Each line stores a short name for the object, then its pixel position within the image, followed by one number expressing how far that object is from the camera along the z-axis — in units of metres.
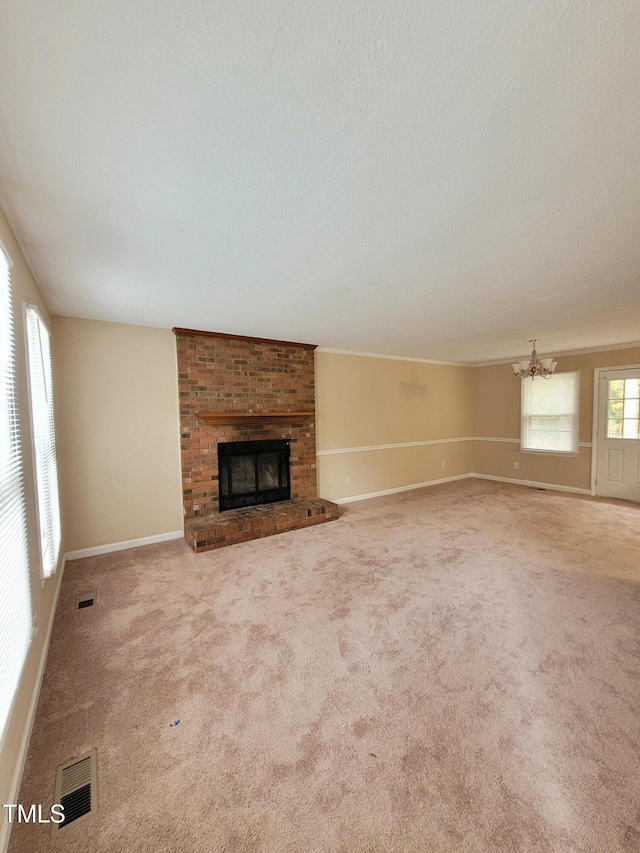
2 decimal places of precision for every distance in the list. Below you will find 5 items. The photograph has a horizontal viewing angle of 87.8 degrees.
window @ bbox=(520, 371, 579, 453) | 5.71
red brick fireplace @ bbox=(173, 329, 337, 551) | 3.86
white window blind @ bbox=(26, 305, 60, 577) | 2.06
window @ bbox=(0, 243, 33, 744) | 1.20
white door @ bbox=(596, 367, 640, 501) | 5.06
